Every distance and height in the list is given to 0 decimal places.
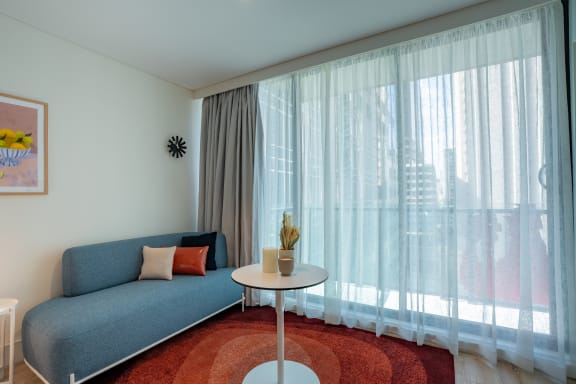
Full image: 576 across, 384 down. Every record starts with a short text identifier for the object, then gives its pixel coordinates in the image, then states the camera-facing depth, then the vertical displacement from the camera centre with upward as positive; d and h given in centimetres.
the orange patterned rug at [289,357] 189 -122
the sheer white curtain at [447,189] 195 +6
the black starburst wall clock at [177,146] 343 +66
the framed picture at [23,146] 212 +43
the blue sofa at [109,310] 167 -81
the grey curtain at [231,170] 321 +34
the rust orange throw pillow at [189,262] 275 -63
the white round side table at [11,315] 177 -75
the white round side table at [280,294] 156 -60
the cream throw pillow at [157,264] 261 -62
